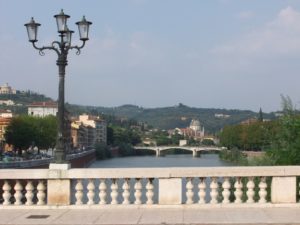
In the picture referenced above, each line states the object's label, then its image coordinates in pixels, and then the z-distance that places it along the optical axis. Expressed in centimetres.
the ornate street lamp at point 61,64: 1550
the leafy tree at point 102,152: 16664
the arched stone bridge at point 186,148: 18248
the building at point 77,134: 17638
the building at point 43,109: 18439
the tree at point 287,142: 1880
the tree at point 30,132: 9612
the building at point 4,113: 18328
